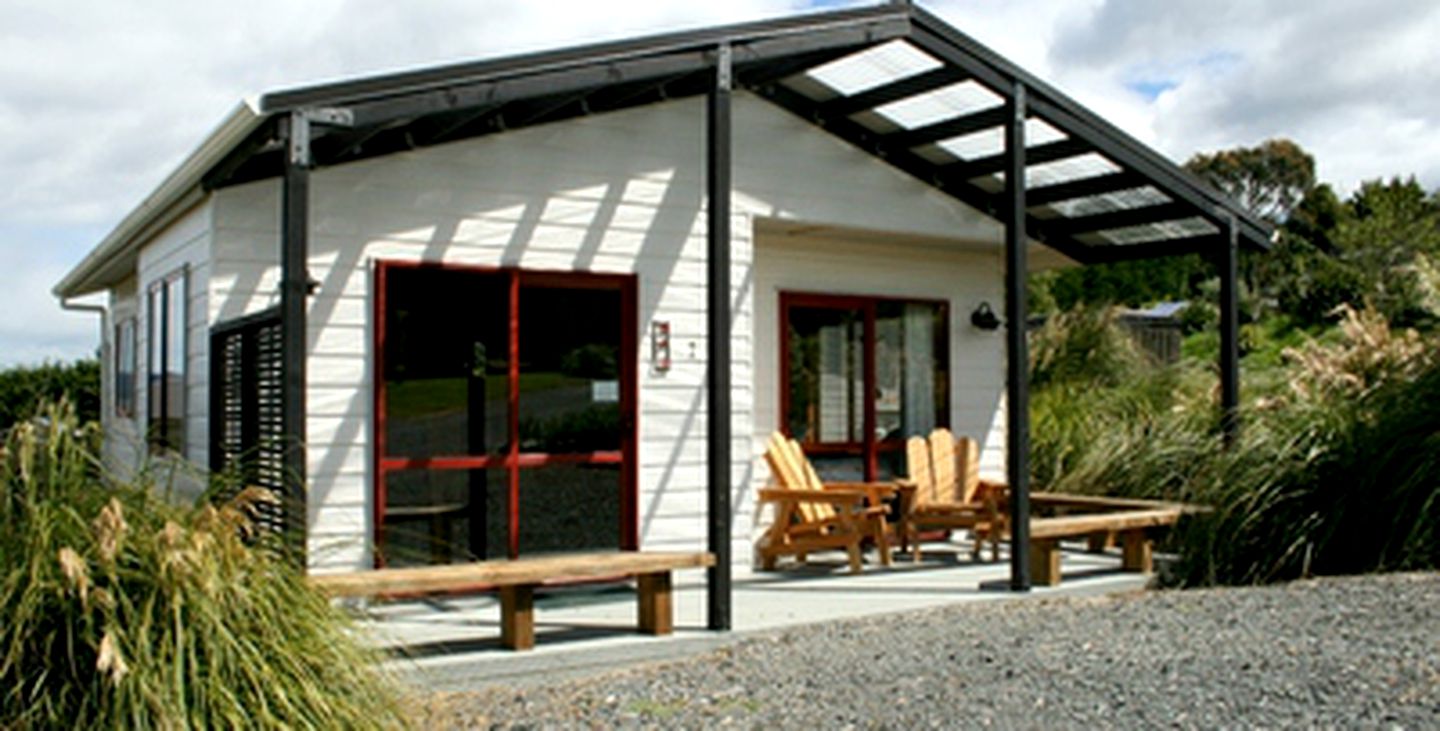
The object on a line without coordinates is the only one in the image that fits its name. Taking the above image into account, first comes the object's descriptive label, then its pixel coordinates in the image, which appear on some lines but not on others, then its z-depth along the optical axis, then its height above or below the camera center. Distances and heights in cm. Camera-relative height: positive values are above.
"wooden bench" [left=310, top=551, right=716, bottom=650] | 536 -69
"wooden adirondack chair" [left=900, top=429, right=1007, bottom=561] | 875 -55
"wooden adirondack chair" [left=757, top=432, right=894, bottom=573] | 820 -62
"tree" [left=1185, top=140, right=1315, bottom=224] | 5369 +1013
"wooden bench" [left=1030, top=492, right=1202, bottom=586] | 773 -68
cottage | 622 +93
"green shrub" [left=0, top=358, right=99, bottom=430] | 1561 +51
